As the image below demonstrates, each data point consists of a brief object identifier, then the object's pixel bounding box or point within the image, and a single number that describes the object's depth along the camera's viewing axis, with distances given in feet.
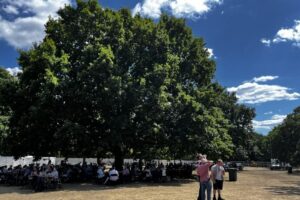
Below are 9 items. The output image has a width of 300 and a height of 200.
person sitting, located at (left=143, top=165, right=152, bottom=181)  54.80
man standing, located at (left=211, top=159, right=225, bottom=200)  32.10
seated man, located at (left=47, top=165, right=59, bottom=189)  43.34
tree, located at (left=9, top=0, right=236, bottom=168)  52.42
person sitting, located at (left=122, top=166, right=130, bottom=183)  52.75
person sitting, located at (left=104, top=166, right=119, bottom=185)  47.64
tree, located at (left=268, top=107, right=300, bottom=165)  174.08
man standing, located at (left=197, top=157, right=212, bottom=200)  27.27
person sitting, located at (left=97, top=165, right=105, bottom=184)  49.61
